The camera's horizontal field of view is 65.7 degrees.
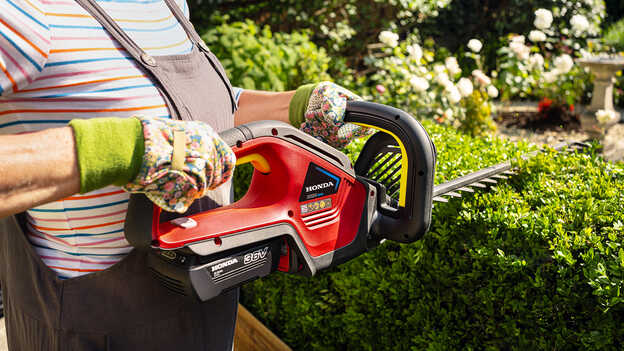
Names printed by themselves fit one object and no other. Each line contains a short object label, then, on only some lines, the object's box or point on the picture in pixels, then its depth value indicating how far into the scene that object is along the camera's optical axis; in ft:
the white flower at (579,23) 18.06
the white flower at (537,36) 18.24
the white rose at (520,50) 18.70
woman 2.58
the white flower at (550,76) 18.83
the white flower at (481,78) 16.42
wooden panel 8.46
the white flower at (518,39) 19.02
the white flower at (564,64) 17.75
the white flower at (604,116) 16.20
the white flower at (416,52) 15.85
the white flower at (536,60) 19.03
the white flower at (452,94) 14.48
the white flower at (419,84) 14.39
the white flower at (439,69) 15.32
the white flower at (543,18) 17.85
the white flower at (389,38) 15.61
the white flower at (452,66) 15.93
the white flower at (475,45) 17.24
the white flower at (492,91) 16.15
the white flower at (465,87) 14.97
